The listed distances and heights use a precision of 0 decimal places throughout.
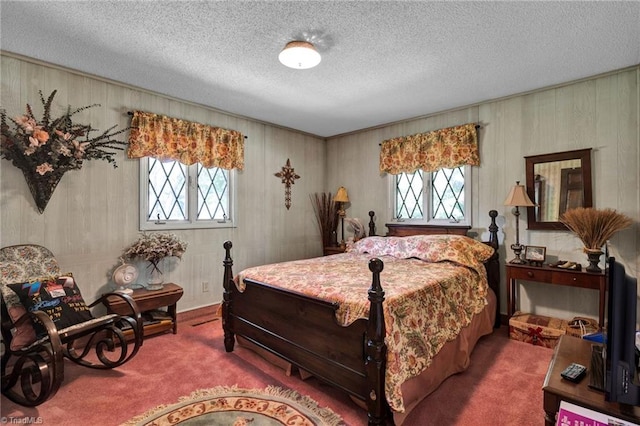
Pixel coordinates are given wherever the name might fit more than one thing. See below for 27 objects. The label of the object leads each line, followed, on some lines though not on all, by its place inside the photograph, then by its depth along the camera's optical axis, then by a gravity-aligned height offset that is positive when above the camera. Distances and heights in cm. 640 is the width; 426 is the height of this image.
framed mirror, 310 +26
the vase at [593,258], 277 -42
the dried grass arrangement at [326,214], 519 -4
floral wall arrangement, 254 +55
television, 120 -50
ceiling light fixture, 240 +121
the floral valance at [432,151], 379 +78
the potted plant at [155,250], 320 -39
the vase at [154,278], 331 -71
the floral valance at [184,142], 336 +82
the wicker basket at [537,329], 291 -111
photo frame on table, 316 -44
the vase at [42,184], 270 +24
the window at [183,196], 352 +19
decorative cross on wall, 484 +50
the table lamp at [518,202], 323 +9
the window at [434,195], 396 +21
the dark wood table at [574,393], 120 -75
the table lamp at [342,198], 504 +21
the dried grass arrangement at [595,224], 271 -12
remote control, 139 -73
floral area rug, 192 -126
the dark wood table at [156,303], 291 -89
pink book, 119 -79
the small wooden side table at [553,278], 268 -62
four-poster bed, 182 -76
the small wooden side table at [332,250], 470 -59
